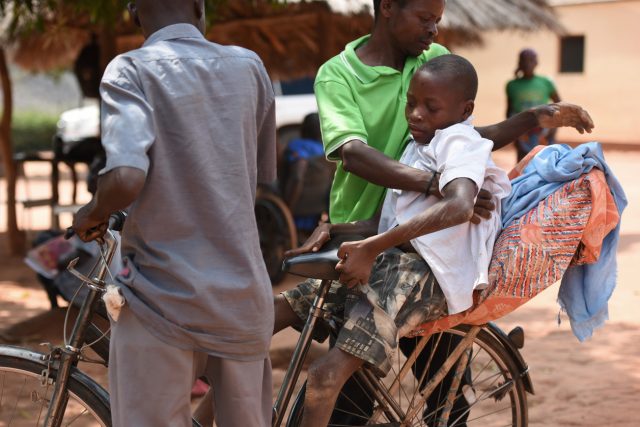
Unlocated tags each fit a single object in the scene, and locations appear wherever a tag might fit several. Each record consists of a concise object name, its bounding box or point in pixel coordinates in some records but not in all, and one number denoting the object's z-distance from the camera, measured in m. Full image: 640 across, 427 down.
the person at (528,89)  18.18
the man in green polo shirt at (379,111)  4.72
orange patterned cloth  4.77
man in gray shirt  3.77
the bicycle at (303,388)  4.48
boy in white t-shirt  4.57
